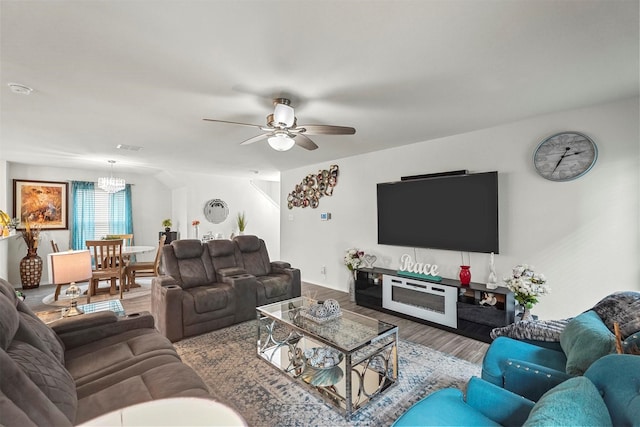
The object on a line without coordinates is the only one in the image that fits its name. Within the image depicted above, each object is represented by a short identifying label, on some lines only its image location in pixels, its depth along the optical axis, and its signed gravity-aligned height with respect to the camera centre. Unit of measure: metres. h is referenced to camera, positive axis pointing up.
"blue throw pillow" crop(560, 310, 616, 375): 1.38 -0.68
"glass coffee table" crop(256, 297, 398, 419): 2.03 -1.24
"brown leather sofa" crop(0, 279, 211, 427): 0.93 -0.83
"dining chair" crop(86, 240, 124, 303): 4.46 -0.78
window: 6.00 +0.10
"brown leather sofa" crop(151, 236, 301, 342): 3.08 -0.89
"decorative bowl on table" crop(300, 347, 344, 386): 2.22 -1.28
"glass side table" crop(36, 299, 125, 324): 2.34 -0.87
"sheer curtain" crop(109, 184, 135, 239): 6.43 +0.08
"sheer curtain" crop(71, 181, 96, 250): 5.98 +0.07
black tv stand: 3.00 -1.08
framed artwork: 5.41 +0.27
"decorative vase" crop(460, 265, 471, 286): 3.29 -0.72
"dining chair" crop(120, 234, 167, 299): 5.17 -1.01
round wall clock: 2.73 +0.60
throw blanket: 1.56 -0.63
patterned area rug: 1.90 -1.36
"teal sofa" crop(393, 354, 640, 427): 0.87 -0.64
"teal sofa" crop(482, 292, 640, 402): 1.42 -0.83
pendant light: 5.38 +0.63
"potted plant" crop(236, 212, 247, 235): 7.45 -0.15
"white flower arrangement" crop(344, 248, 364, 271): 4.30 -0.68
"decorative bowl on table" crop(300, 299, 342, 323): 2.54 -0.90
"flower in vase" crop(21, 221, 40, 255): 5.24 -0.40
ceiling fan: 2.24 +0.76
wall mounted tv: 3.24 +0.03
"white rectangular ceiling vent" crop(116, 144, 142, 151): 4.11 +1.04
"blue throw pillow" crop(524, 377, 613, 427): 0.83 -0.61
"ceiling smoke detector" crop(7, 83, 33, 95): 2.20 +1.04
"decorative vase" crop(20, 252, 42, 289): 5.16 -1.01
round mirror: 7.15 +0.13
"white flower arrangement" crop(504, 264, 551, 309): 2.73 -0.70
